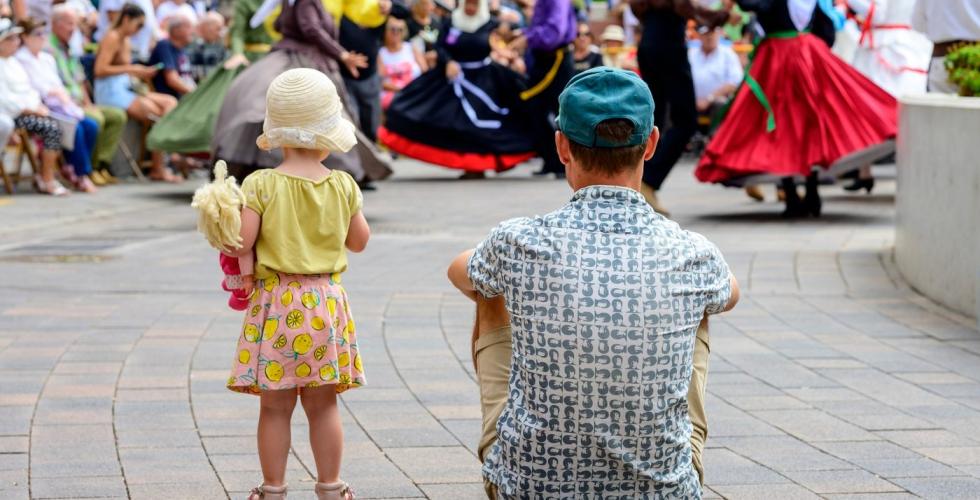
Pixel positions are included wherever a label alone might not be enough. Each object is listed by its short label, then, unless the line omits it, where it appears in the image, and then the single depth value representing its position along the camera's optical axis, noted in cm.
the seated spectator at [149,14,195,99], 1514
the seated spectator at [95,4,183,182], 1456
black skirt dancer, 1568
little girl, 398
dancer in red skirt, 1062
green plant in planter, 783
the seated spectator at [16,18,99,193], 1322
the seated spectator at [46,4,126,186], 1392
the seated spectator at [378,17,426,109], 1902
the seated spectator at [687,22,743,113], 1741
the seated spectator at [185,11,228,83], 1712
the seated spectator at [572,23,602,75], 1684
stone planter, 696
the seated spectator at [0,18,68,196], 1262
